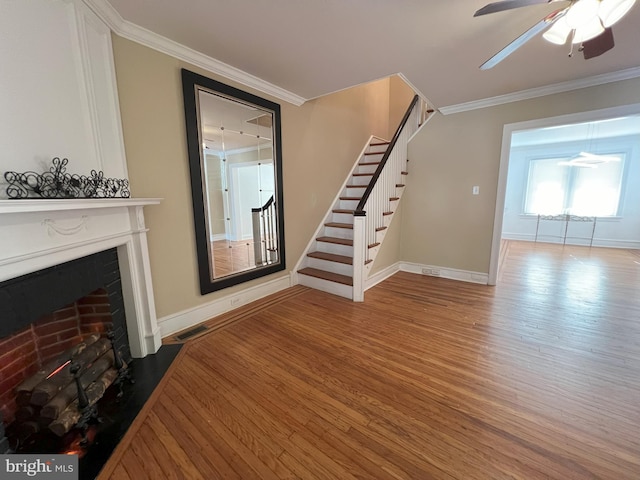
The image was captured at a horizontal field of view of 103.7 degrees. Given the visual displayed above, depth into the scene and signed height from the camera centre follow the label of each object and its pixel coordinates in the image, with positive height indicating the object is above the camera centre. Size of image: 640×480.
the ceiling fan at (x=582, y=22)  1.32 +0.99
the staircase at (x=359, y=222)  3.16 -0.35
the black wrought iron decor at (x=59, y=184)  1.19 +0.09
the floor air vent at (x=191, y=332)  2.34 -1.26
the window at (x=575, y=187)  6.07 +0.26
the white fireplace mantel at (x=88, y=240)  1.10 -0.22
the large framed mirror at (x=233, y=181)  2.41 +0.21
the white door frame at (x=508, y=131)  2.79 +0.88
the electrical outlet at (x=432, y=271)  4.13 -1.21
